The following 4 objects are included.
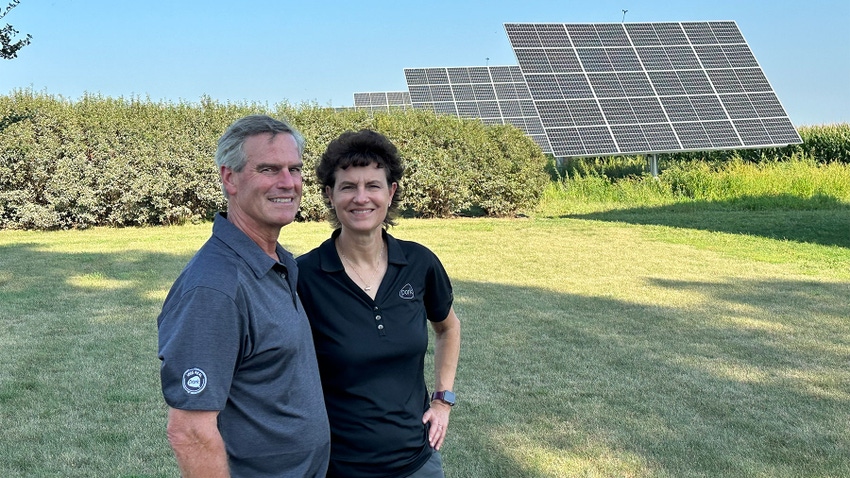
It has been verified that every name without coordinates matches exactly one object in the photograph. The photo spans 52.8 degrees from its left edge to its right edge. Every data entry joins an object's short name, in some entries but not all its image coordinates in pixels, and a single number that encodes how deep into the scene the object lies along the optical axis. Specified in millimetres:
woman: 2676
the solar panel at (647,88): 23250
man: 1974
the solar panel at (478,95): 30719
